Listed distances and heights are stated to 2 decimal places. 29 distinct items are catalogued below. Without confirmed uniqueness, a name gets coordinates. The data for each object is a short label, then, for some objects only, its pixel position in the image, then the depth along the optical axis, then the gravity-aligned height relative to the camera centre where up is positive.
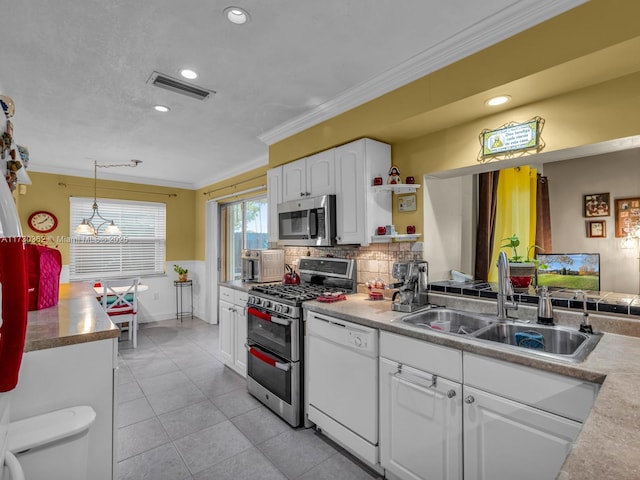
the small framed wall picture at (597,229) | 2.17 +0.06
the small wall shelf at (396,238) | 2.55 +0.01
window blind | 5.17 -0.02
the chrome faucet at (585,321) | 1.65 -0.42
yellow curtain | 2.46 +0.22
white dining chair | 4.33 -0.78
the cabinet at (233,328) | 3.34 -0.92
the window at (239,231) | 5.14 +0.17
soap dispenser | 1.81 -0.38
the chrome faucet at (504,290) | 1.90 -0.29
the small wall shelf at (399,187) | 2.52 +0.40
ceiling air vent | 2.31 +1.13
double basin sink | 1.53 -0.51
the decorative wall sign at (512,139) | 1.96 +0.61
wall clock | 4.71 +0.31
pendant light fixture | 4.25 +0.34
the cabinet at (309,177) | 2.89 +0.59
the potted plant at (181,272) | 5.98 -0.55
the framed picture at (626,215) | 2.02 +0.14
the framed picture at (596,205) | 2.17 +0.22
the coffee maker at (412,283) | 2.27 -0.30
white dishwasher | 1.98 -0.92
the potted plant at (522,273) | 2.19 -0.23
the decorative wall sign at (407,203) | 2.63 +0.29
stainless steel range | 2.51 -0.74
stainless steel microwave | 2.83 +0.17
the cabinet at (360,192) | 2.60 +0.38
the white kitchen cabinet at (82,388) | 1.34 -0.61
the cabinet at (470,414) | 1.29 -0.79
